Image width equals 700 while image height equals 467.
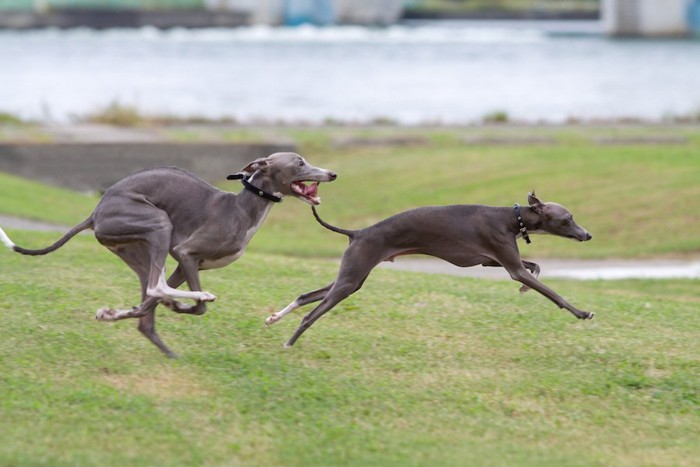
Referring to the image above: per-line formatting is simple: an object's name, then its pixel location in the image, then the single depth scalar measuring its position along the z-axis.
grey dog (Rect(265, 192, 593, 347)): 18.56
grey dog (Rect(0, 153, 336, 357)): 18.00
